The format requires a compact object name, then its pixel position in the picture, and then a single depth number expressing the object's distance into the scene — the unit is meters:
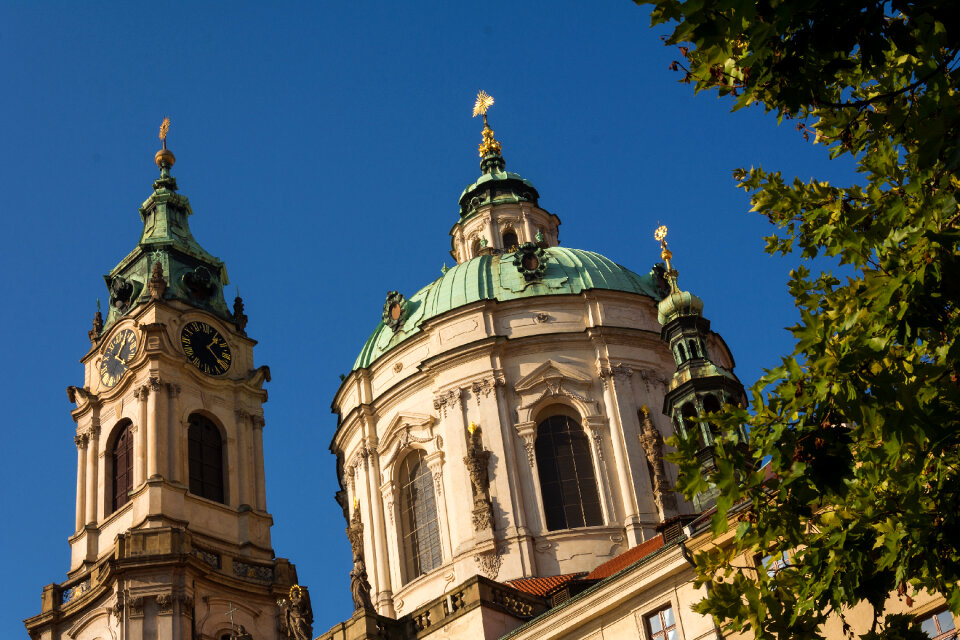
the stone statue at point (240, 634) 35.69
